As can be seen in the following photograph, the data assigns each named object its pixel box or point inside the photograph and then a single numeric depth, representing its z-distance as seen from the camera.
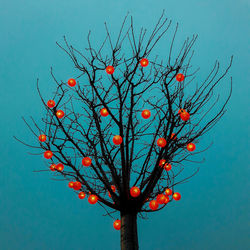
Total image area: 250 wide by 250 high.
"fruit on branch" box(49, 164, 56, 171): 3.42
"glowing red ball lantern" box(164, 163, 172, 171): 3.34
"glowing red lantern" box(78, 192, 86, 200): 3.60
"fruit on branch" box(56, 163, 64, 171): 3.56
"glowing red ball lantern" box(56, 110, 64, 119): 3.41
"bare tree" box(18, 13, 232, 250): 2.90
